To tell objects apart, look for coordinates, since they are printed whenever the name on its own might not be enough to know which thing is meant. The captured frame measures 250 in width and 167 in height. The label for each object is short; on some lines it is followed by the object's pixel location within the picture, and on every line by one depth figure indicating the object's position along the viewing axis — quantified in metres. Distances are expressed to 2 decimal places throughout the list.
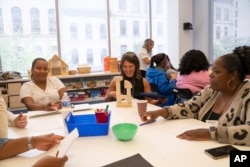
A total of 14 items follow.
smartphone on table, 1.08
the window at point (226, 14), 5.25
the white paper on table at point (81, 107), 2.04
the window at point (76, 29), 4.59
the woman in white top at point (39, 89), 2.36
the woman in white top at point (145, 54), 4.82
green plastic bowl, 1.31
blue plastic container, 1.41
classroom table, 1.07
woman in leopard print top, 1.23
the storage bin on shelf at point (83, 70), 4.66
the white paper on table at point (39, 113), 1.93
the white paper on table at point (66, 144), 1.01
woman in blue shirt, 3.16
